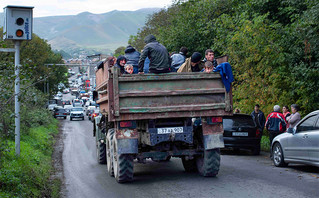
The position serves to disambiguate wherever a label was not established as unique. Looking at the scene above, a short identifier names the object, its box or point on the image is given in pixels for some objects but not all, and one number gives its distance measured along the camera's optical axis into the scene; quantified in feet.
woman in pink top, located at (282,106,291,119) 45.48
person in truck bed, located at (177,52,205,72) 31.99
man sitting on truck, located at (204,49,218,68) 31.27
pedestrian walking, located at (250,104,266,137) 50.57
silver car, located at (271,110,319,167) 32.45
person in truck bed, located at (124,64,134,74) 30.81
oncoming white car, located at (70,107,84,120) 167.94
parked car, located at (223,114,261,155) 47.96
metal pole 33.68
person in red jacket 43.96
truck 28.07
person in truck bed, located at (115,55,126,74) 32.35
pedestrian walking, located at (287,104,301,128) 40.96
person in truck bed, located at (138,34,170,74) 29.68
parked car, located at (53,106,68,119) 172.08
